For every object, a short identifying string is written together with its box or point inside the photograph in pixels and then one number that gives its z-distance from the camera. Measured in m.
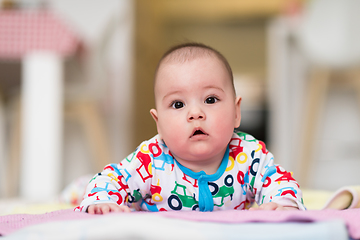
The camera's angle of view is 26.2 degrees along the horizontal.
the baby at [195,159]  0.95
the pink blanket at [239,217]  0.82
